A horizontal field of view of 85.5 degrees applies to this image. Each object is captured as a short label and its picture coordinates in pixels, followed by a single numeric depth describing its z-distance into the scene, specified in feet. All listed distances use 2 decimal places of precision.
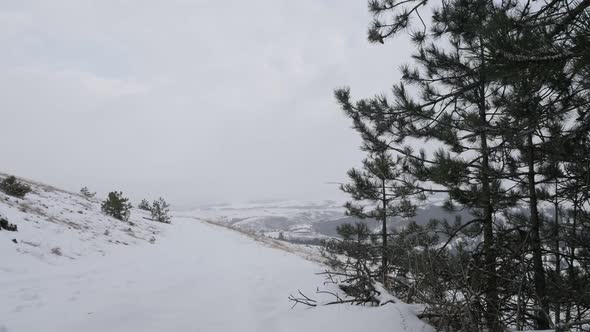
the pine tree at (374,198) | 26.94
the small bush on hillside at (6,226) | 21.49
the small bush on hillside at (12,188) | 36.05
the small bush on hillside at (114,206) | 50.83
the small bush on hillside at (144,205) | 111.30
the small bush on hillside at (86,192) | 82.35
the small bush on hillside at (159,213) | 87.45
